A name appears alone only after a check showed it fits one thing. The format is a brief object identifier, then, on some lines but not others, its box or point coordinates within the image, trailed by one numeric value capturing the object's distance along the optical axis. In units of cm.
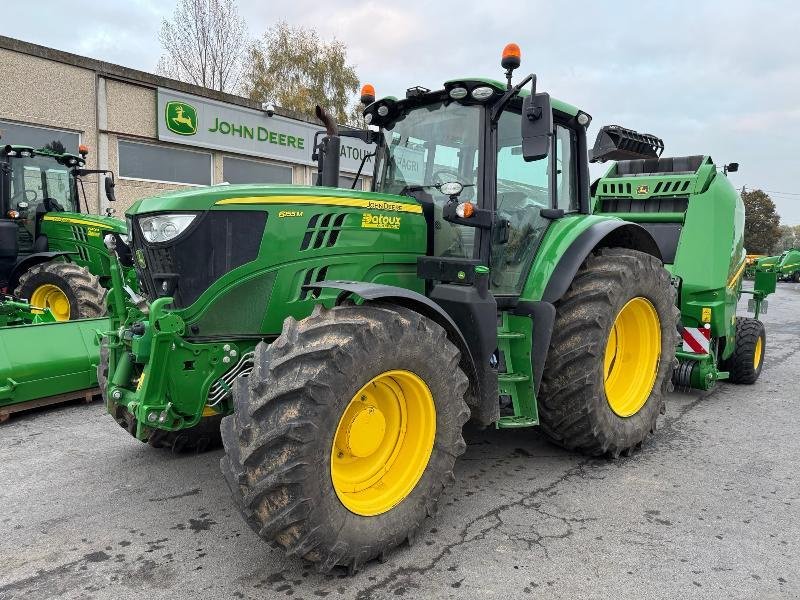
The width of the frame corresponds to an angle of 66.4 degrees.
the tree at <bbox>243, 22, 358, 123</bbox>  2561
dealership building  1053
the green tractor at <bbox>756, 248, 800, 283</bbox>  1508
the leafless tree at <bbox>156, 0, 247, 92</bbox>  2225
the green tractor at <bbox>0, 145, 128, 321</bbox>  712
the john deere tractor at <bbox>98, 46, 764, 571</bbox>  254
